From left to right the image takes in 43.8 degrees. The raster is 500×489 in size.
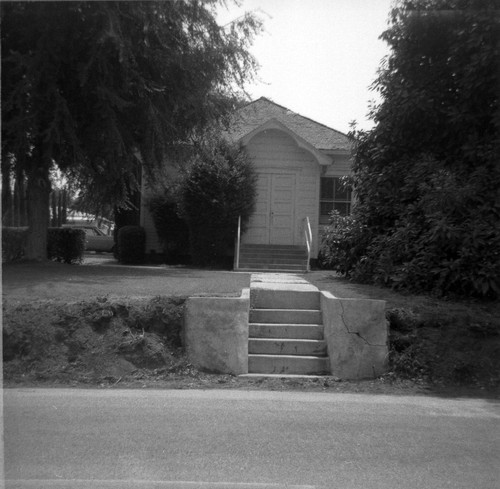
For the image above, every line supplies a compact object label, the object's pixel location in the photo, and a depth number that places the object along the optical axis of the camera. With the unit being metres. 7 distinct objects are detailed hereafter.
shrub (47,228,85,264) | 17.66
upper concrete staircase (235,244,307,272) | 17.92
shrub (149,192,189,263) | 20.31
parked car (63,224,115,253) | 32.03
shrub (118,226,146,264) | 20.20
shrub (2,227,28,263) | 15.97
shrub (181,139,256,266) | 18.11
